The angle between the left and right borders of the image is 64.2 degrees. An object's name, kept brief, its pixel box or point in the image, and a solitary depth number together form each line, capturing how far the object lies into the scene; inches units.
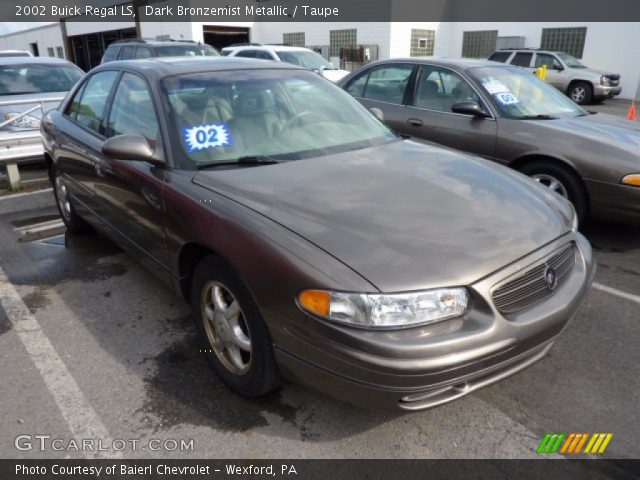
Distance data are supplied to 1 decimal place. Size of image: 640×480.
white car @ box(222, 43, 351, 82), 518.9
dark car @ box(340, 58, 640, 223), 173.2
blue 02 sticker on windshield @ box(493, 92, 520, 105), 202.5
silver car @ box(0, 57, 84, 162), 263.9
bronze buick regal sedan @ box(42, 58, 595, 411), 79.2
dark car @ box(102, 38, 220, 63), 450.3
